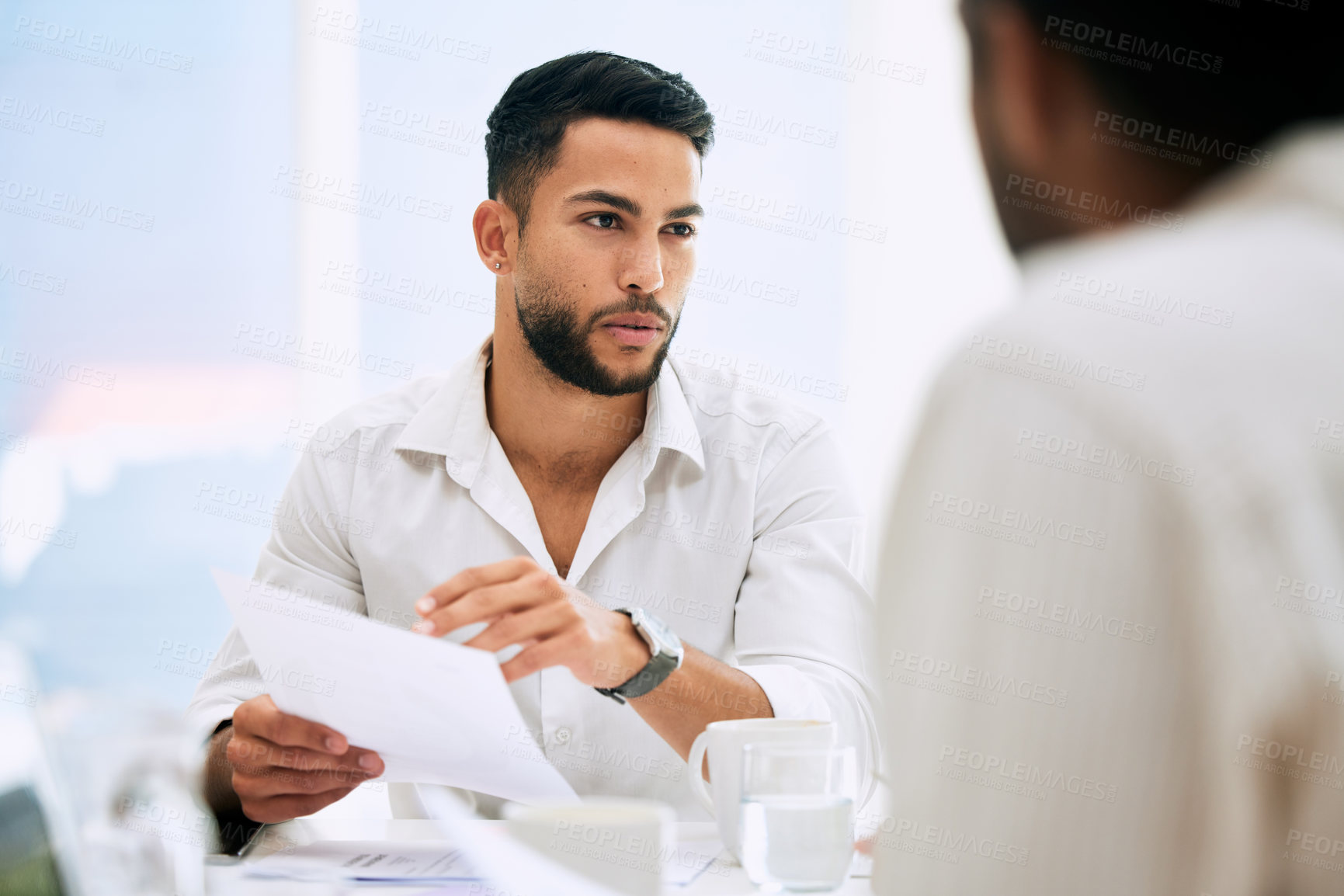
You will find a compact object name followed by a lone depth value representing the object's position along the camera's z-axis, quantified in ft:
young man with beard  4.87
